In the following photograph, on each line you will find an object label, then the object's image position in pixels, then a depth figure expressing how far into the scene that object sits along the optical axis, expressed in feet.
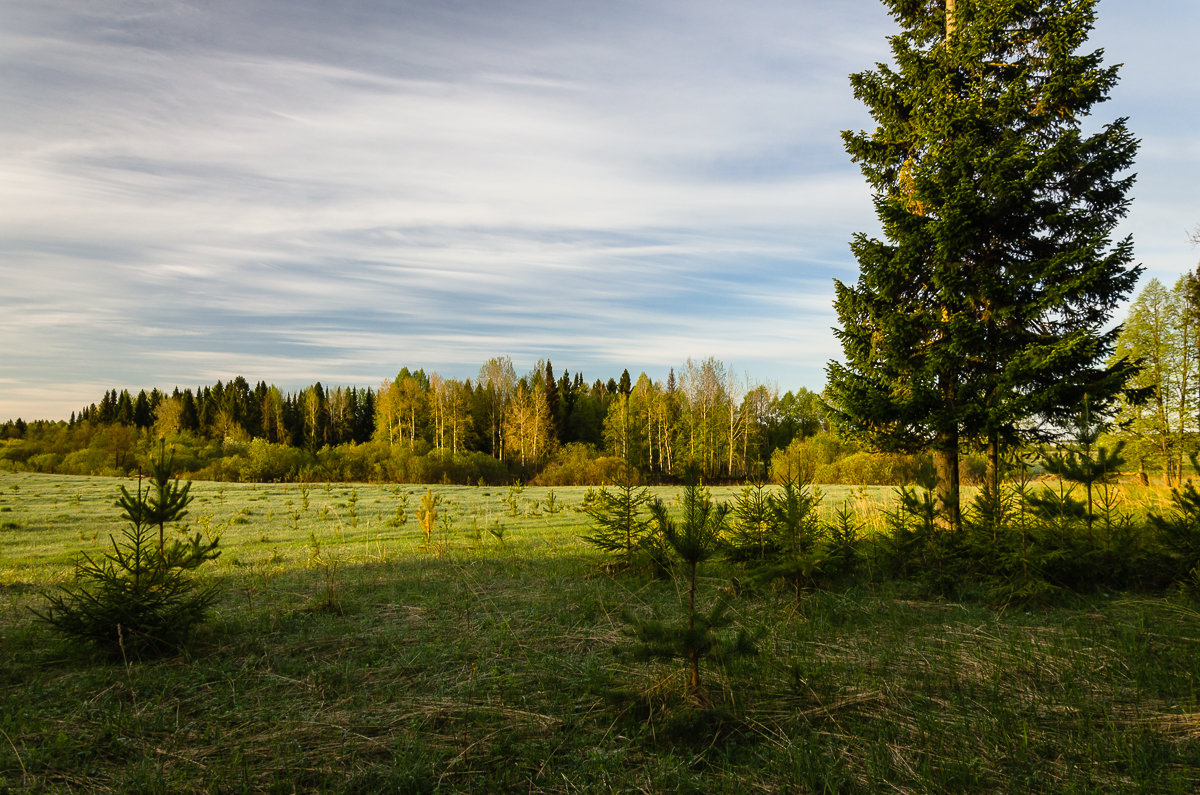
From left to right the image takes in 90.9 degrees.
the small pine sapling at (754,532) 24.00
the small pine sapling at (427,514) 33.08
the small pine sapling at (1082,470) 22.27
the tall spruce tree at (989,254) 29.32
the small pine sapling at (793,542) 20.54
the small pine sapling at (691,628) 10.85
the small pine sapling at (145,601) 16.05
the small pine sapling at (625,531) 26.35
